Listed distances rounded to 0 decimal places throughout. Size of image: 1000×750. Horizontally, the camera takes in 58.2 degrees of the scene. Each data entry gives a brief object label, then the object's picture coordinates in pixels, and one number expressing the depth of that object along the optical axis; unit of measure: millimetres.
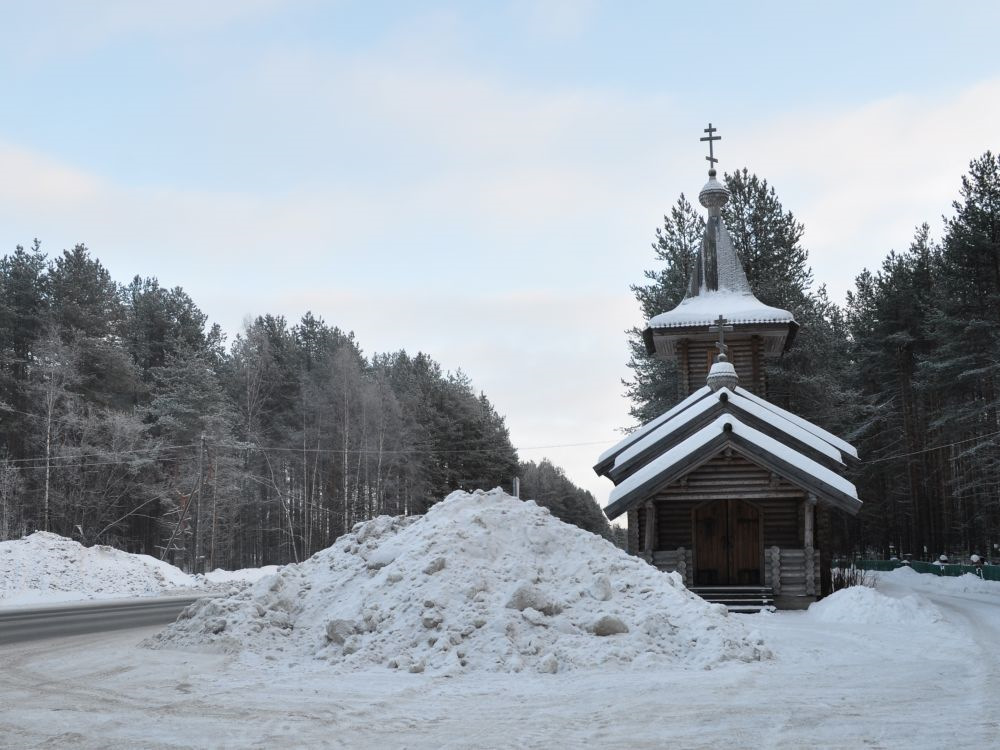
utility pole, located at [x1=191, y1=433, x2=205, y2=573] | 34250
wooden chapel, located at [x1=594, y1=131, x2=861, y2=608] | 19047
